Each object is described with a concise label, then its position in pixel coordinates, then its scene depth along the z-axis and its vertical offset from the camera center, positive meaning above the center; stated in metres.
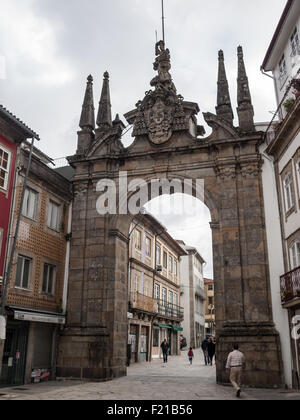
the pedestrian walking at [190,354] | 24.34 -0.33
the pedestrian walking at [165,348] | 26.39 -0.01
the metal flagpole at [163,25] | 19.32 +14.35
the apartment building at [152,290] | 27.28 +4.36
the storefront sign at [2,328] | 12.26 +0.53
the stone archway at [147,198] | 14.25 +4.76
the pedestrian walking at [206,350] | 24.69 -0.11
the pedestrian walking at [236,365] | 11.45 -0.45
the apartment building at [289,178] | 12.98 +5.60
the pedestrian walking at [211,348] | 22.84 +0.01
